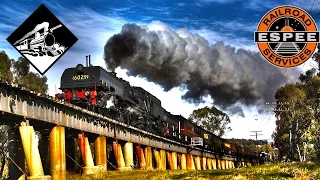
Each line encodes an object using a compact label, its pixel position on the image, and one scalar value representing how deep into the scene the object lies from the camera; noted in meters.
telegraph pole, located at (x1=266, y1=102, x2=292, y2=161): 83.38
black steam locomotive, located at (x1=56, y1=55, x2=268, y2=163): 37.28
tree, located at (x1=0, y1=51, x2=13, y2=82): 64.56
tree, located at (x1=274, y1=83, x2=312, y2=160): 84.62
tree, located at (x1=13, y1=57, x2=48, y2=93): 69.12
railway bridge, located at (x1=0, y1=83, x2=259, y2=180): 23.98
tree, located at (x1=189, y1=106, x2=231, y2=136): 136.25
